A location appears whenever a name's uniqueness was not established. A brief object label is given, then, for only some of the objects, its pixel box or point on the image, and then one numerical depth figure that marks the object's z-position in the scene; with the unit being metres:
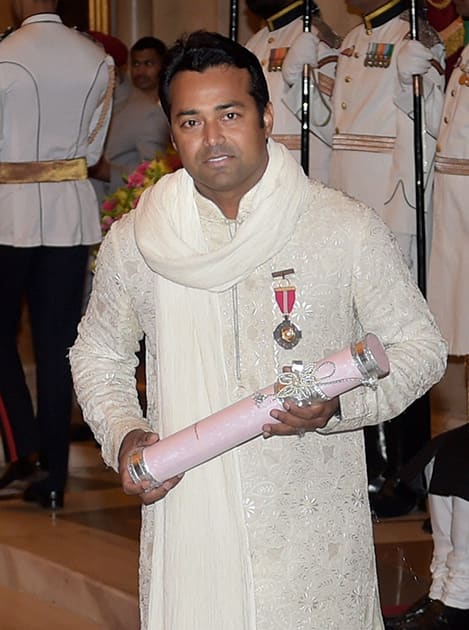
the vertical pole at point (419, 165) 6.72
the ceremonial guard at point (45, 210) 7.13
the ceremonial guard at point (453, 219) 6.57
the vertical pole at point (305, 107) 7.25
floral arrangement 7.41
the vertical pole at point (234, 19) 7.13
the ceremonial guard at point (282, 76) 7.59
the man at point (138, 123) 10.27
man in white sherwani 3.37
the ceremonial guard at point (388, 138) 6.93
